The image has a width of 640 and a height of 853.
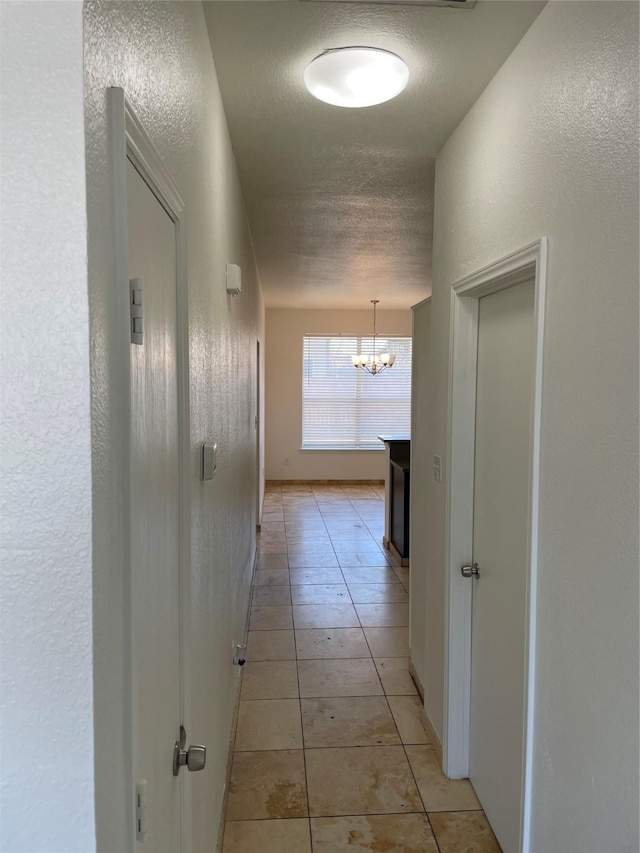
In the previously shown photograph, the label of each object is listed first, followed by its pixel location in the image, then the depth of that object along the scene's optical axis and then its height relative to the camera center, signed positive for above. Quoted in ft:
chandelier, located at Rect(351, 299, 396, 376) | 25.57 +1.01
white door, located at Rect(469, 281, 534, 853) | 6.03 -1.96
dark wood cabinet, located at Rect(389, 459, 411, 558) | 16.40 -3.65
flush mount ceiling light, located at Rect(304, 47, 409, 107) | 5.44 +3.06
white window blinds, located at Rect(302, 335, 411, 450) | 29.09 -0.66
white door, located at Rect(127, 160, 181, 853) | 2.78 -0.78
